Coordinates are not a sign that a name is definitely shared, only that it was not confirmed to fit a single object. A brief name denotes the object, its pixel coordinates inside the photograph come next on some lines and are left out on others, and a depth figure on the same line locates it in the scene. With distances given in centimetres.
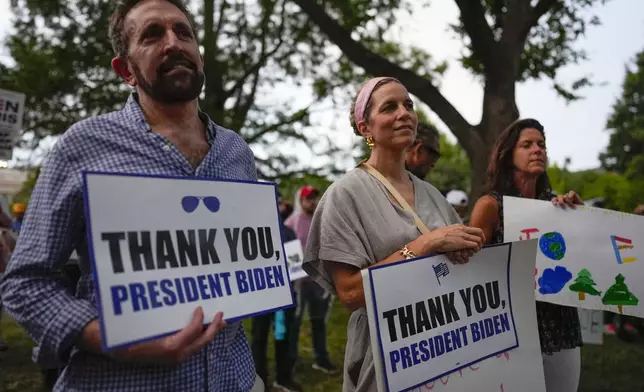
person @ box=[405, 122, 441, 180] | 328
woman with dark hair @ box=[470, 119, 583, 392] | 243
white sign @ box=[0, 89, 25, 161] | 498
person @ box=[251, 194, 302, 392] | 527
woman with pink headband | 182
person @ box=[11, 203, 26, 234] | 911
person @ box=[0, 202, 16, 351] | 523
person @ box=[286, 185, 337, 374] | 592
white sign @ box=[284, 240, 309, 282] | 590
